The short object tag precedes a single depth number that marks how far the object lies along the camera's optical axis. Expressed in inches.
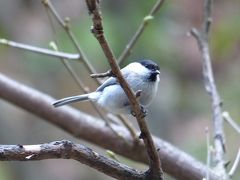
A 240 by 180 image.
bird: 181.5
